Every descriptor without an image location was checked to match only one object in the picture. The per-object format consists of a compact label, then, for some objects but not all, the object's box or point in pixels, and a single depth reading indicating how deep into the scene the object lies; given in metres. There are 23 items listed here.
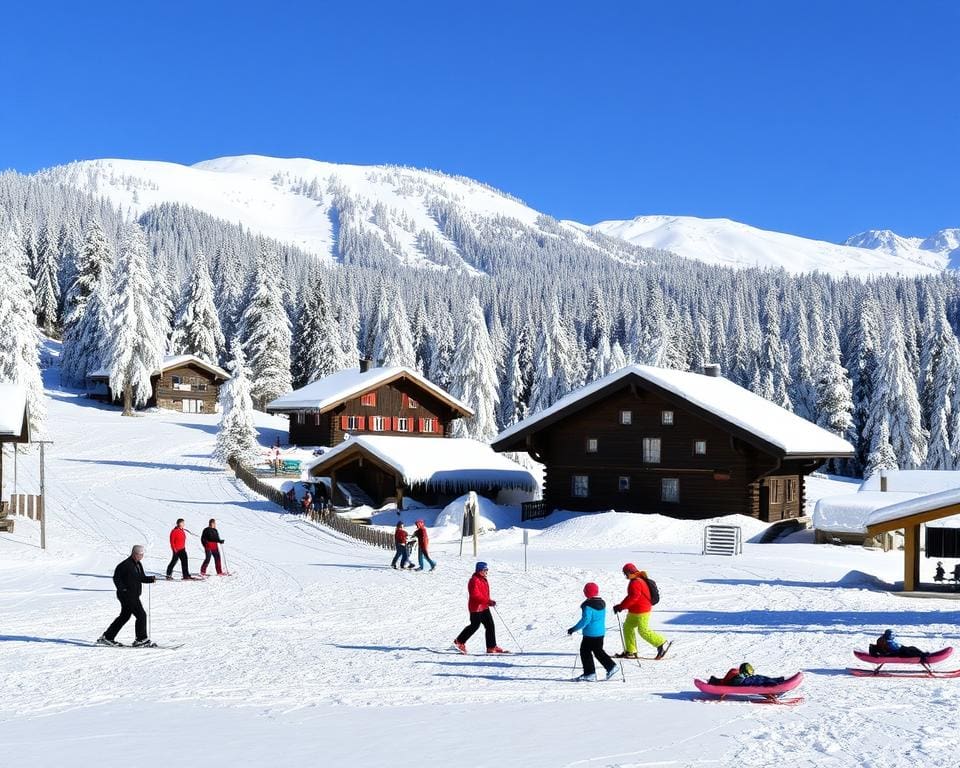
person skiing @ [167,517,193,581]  25.61
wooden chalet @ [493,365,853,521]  40.62
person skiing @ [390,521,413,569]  28.62
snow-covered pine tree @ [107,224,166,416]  76.06
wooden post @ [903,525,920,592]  24.86
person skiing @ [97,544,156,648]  17.20
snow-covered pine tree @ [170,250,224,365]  90.50
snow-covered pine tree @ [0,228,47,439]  56.31
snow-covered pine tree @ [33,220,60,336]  109.31
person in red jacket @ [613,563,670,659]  15.88
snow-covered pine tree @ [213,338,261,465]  58.00
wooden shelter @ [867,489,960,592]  24.05
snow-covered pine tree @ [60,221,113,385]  85.69
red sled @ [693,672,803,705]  13.06
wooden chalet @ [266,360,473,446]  67.75
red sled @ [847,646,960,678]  14.62
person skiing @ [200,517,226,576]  26.65
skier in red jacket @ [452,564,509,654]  16.73
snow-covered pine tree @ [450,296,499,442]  80.25
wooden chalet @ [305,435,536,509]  45.78
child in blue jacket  14.78
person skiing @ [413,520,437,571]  27.86
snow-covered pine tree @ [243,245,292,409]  86.44
